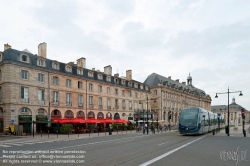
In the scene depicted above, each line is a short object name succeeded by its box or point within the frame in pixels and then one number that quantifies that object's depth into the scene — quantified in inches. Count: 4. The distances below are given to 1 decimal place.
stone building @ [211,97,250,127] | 5305.1
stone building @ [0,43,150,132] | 1203.2
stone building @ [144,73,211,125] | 2513.5
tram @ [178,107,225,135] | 981.2
